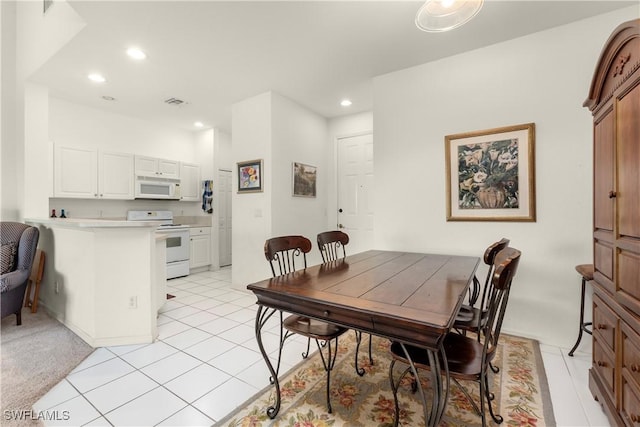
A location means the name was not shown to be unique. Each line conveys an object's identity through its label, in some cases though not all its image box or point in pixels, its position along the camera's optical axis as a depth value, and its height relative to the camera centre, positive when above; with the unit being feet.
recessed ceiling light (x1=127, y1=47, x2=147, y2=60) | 9.23 +5.31
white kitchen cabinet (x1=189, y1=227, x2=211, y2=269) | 16.83 -1.98
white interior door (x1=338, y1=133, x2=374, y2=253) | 14.40 +1.15
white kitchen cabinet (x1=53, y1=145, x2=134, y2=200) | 12.79 +1.97
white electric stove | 15.35 -1.51
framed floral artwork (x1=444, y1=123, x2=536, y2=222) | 8.30 +1.11
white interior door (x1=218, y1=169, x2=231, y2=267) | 18.55 -0.23
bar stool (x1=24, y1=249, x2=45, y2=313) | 10.47 -2.44
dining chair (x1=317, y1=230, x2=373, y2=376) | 7.36 -0.80
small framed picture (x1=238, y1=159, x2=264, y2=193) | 12.68 +1.69
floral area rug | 5.19 -3.77
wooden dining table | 3.48 -1.30
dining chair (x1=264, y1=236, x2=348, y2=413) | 5.47 -2.30
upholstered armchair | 8.84 -1.58
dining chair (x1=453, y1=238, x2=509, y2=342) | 5.95 -2.30
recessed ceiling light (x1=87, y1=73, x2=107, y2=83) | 10.98 +5.35
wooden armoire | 4.08 -0.25
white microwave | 15.39 +1.45
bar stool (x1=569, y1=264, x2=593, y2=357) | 6.57 -1.64
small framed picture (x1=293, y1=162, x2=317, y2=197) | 13.52 +1.60
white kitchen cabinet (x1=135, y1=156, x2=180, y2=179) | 15.40 +2.65
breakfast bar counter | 7.96 -1.92
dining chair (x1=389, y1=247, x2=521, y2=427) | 3.94 -2.30
